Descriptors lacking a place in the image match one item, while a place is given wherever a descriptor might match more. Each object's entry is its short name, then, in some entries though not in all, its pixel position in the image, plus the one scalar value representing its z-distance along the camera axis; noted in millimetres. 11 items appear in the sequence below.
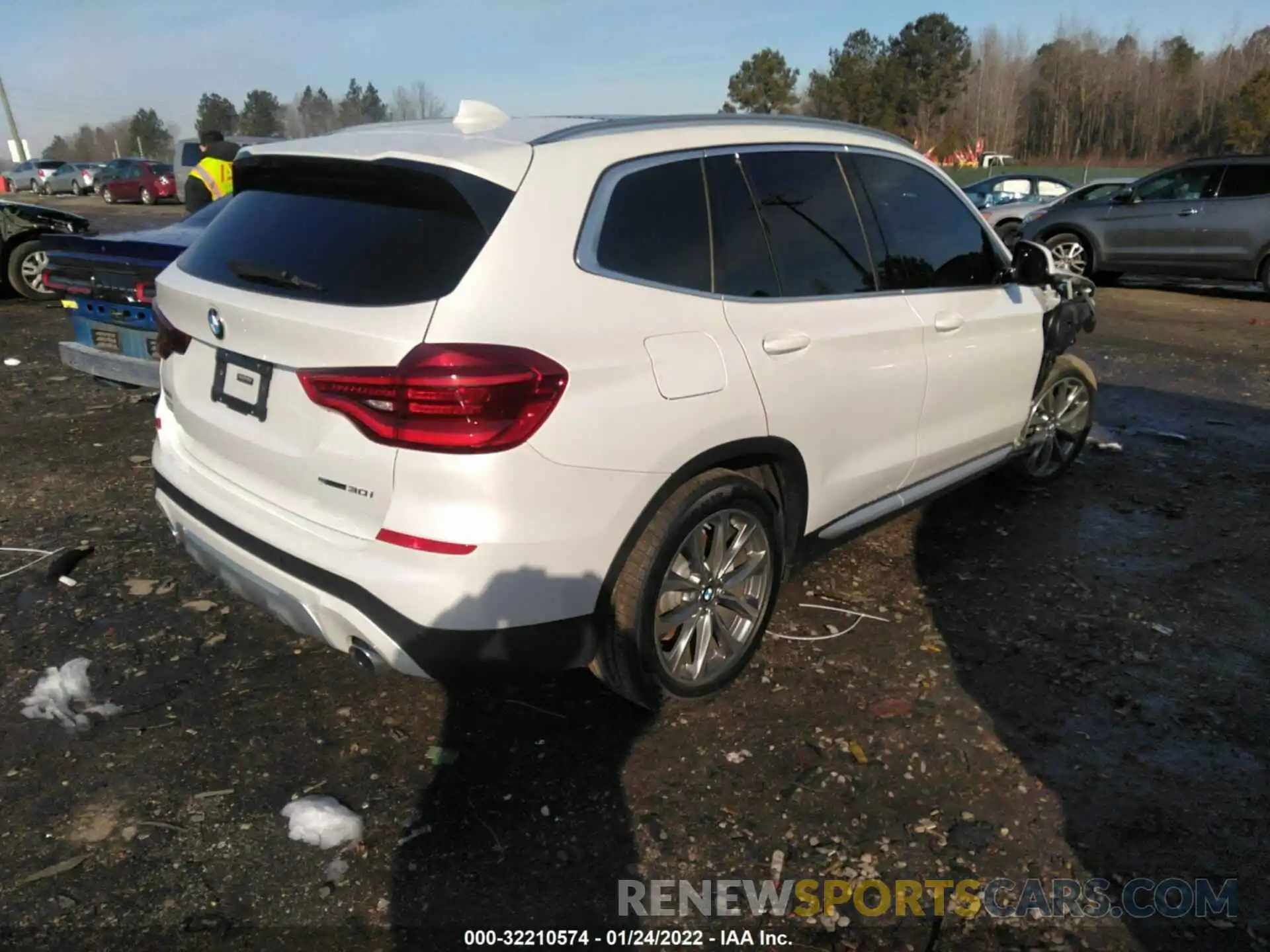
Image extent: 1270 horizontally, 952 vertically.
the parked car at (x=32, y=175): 43375
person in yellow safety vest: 8141
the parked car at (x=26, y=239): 11195
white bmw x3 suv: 2414
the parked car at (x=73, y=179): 40312
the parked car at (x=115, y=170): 34500
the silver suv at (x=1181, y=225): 12148
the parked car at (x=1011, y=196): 18234
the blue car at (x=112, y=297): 5422
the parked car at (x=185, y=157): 20281
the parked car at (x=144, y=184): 33938
